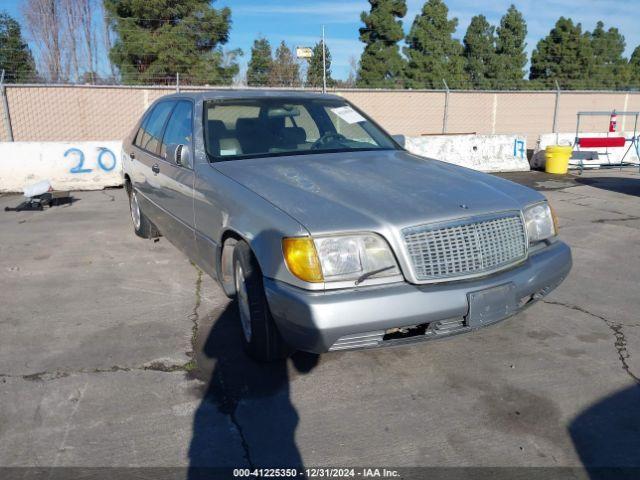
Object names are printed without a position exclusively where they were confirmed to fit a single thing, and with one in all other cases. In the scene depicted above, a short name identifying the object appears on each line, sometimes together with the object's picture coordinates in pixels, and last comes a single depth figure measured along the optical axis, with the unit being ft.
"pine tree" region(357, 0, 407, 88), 91.40
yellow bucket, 39.65
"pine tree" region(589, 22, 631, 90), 106.42
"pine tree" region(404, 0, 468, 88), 90.17
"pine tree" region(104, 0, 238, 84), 69.56
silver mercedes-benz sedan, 8.74
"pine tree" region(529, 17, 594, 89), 103.24
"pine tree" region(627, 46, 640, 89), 118.32
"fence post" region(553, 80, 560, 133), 55.47
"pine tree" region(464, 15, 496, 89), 100.37
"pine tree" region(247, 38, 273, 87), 122.52
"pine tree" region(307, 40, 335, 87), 102.22
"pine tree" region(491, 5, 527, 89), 101.88
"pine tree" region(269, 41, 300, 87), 100.28
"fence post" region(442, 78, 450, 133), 52.45
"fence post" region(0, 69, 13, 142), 39.14
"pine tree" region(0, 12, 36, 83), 54.70
